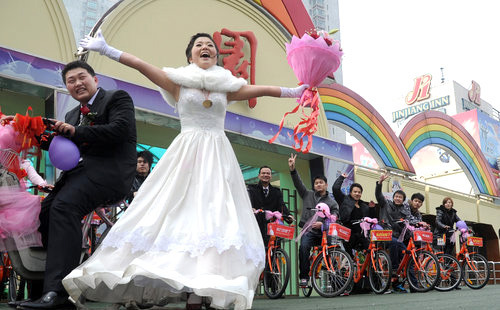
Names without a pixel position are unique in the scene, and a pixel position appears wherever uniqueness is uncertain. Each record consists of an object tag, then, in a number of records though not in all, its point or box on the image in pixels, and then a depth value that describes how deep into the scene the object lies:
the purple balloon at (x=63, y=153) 3.38
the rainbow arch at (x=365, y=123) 12.40
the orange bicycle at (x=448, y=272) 7.78
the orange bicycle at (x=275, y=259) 6.61
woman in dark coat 9.34
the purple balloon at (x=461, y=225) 9.26
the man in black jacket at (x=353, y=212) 7.97
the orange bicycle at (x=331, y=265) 6.80
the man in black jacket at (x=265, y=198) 7.03
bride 2.89
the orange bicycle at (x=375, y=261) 7.41
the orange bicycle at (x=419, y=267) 7.67
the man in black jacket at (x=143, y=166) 6.01
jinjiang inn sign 43.39
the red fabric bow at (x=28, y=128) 3.48
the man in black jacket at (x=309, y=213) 7.21
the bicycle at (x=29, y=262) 3.40
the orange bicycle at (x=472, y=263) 8.70
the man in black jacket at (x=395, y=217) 8.30
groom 3.21
